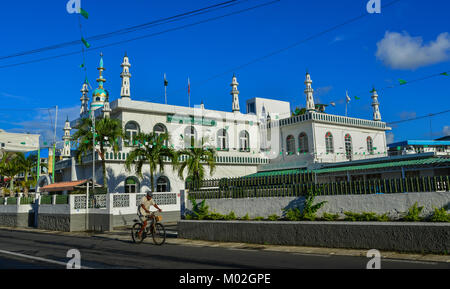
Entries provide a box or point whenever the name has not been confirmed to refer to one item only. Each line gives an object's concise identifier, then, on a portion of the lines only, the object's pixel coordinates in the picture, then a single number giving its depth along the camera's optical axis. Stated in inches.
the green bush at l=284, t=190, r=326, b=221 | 466.2
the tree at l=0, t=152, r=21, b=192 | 1455.5
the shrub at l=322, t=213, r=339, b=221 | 448.1
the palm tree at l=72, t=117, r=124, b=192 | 953.5
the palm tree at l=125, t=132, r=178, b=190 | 954.7
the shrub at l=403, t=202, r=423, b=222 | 389.9
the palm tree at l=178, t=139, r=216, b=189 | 912.9
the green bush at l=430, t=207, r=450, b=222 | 369.4
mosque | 1180.5
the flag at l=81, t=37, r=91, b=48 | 684.6
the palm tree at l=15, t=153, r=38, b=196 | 1486.2
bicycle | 518.9
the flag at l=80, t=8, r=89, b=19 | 595.6
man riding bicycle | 525.9
